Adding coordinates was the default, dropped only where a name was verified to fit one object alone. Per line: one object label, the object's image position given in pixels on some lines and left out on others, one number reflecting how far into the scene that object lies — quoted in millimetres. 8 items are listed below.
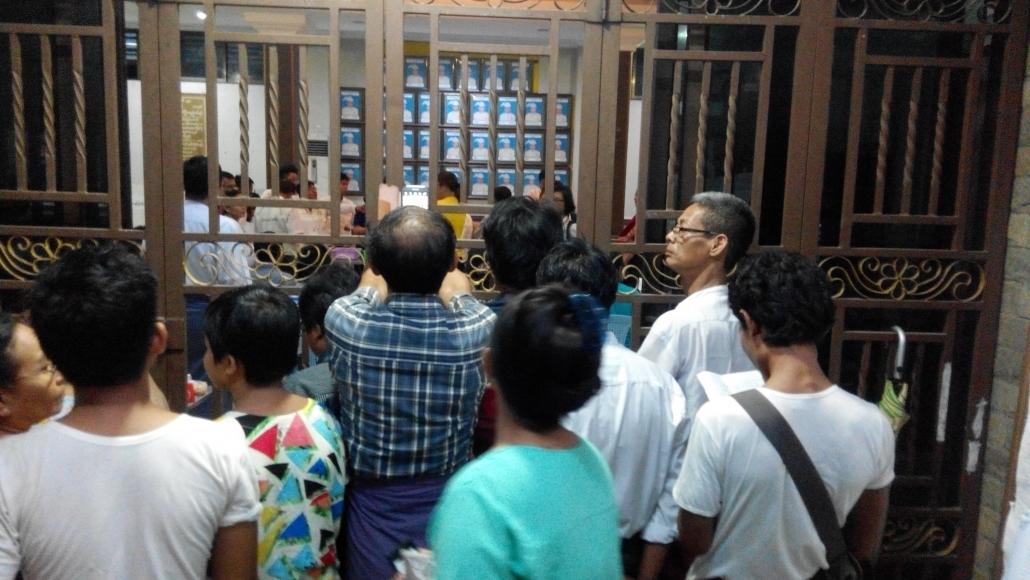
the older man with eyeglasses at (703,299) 2113
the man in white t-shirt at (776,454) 1509
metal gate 2541
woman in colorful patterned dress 1633
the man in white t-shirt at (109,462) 1226
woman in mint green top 1023
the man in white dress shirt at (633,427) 1741
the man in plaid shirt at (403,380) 1694
